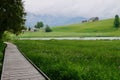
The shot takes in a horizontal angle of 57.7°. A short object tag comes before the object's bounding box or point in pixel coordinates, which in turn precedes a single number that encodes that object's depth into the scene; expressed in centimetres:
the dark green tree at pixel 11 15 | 1891
